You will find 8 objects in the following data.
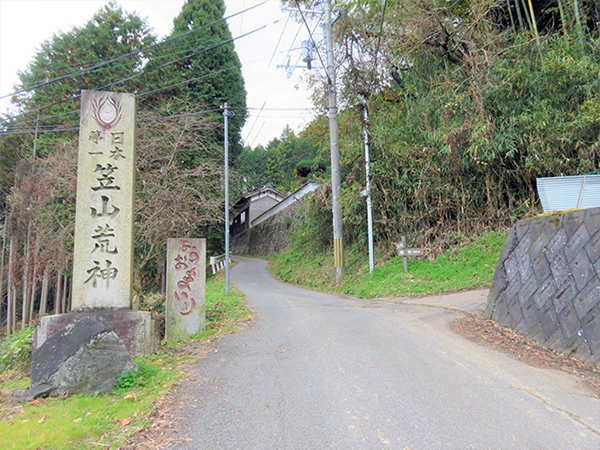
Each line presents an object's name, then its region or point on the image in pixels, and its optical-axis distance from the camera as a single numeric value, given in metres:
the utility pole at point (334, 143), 14.69
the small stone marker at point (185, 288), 7.52
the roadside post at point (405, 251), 12.70
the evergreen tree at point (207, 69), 21.14
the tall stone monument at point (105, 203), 6.52
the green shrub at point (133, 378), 4.81
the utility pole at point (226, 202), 14.04
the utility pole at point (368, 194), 14.11
